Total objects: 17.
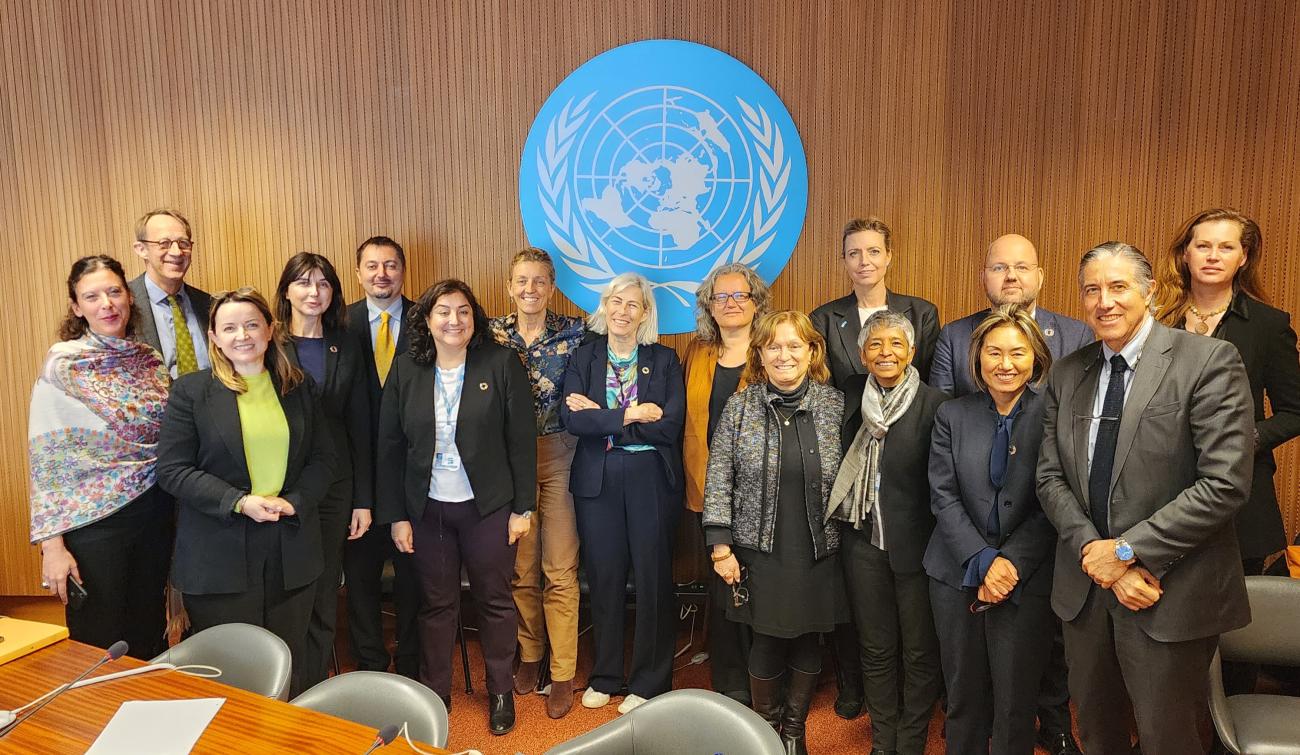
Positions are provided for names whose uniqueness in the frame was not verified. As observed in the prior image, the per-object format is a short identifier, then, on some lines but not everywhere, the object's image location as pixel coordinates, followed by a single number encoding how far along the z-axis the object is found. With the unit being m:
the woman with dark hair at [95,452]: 2.71
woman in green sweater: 2.57
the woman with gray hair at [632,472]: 3.09
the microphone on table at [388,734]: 1.49
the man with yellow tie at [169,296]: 3.15
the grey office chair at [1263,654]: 2.12
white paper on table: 1.64
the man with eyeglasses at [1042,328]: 2.87
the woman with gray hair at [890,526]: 2.61
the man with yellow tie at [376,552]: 3.35
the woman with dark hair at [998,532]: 2.37
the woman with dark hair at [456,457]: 2.95
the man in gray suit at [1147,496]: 2.02
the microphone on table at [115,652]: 1.87
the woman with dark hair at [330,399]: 2.99
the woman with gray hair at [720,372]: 3.10
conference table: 1.67
